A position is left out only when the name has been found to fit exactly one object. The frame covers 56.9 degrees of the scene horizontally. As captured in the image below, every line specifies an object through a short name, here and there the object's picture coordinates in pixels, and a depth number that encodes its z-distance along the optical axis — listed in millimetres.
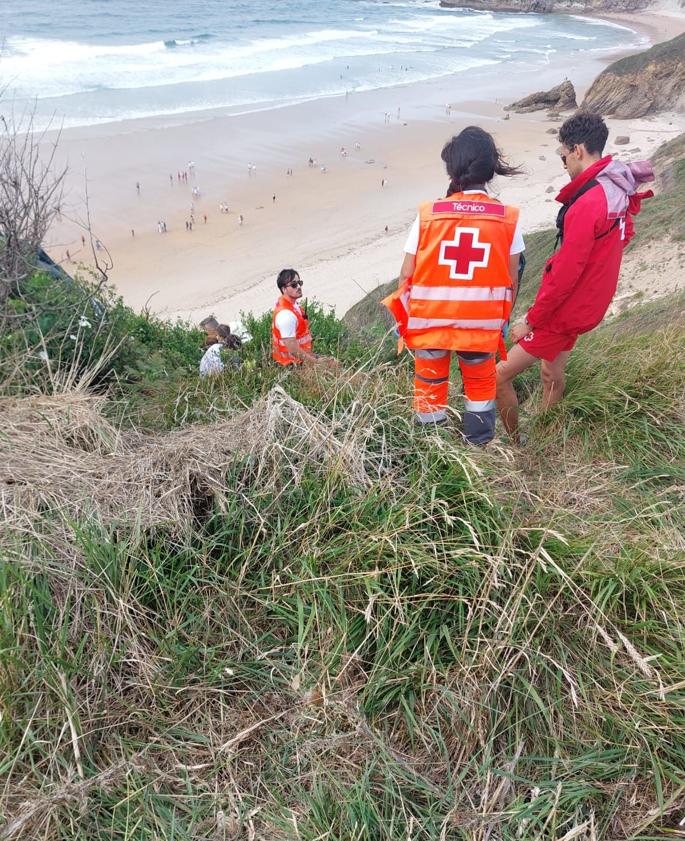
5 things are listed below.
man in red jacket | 3523
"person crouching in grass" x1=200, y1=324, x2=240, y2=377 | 4711
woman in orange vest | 3076
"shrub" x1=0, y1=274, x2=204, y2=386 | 3938
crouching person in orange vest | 5000
